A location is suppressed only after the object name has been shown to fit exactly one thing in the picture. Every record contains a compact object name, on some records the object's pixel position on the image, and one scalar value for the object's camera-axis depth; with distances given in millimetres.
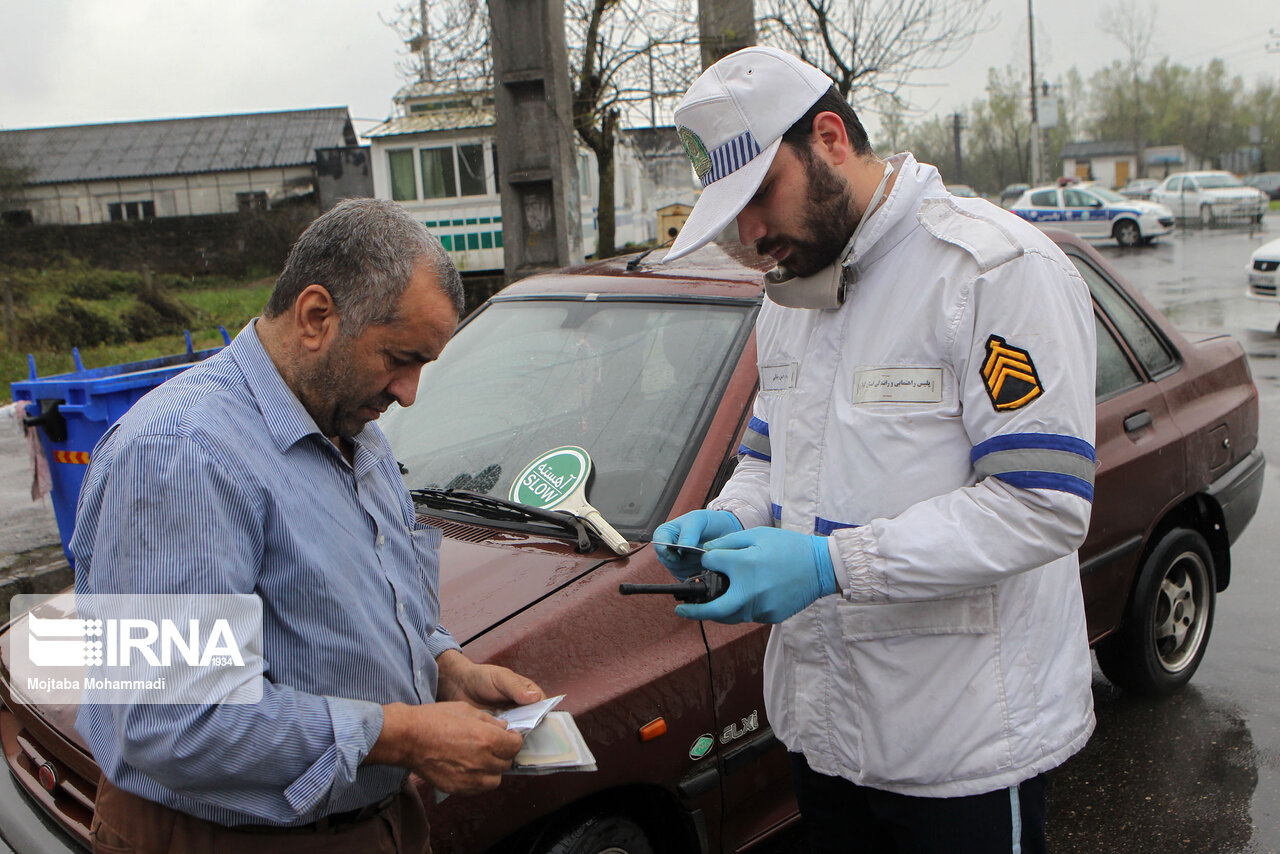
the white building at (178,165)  35969
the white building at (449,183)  20922
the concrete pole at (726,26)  8273
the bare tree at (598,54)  10727
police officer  1556
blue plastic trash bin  4523
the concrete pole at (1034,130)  37238
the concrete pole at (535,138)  7418
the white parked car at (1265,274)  12398
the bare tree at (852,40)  10695
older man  1312
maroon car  2178
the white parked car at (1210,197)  31594
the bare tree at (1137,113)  67938
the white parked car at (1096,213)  26438
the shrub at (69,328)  13531
